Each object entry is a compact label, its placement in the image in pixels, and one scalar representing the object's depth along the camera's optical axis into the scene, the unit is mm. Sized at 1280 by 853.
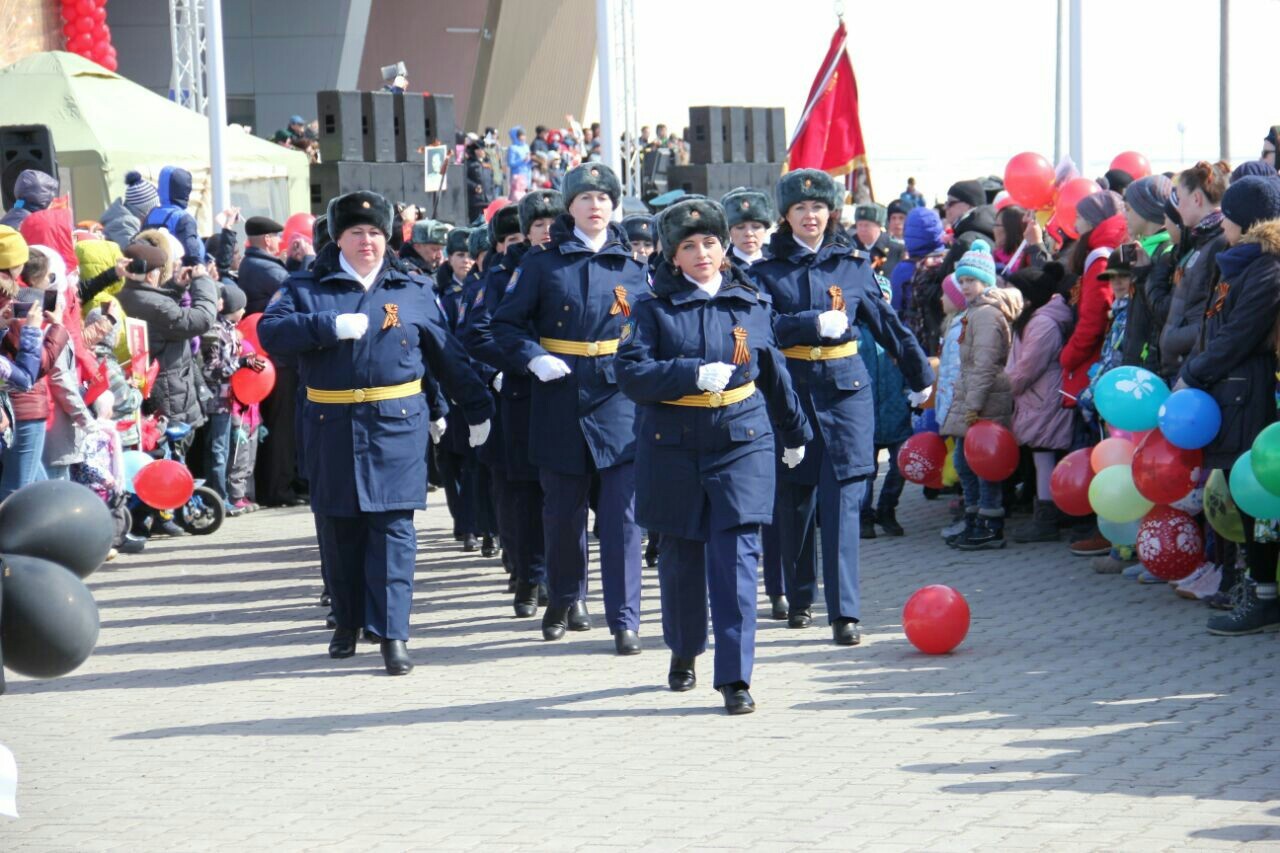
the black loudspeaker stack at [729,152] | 28844
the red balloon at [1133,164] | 12953
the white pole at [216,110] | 17734
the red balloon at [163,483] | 11359
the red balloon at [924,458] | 11641
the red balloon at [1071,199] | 11852
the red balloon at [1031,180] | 13094
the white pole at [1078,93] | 14711
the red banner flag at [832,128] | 16016
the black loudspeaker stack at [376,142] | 22609
